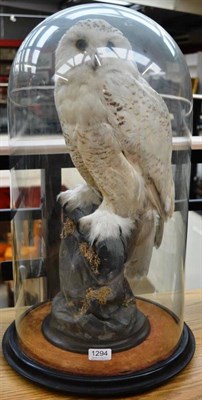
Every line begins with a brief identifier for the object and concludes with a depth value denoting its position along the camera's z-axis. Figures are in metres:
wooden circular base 0.64
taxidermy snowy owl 0.68
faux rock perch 0.73
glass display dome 0.69
